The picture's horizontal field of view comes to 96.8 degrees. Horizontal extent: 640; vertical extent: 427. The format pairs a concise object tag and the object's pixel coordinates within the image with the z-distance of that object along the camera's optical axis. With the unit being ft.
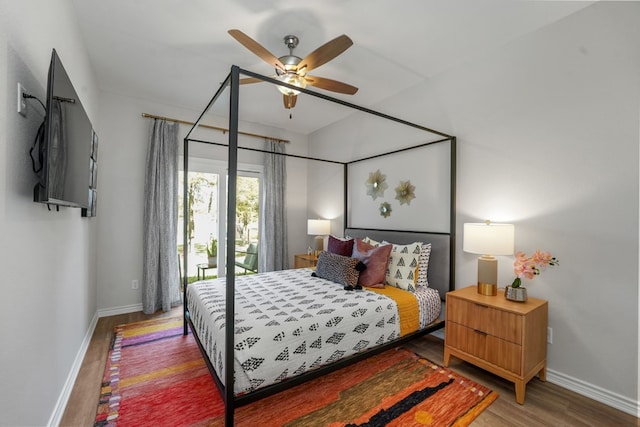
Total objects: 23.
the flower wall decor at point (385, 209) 11.96
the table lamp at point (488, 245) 7.31
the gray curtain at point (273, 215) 15.49
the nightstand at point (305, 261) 13.96
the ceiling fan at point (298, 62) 6.44
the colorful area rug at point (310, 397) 5.90
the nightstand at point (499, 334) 6.50
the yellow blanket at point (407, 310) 8.02
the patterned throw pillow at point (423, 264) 9.55
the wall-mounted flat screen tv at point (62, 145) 4.21
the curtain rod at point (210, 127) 12.45
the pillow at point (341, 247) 10.82
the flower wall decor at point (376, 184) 12.18
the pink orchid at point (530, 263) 7.05
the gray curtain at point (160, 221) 12.30
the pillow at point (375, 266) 9.24
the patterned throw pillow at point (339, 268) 9.20
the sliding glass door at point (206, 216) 13.75
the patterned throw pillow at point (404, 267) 9.12
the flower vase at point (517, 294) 7.11
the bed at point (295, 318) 5.40
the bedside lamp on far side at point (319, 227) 14.73
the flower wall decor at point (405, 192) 11.02
